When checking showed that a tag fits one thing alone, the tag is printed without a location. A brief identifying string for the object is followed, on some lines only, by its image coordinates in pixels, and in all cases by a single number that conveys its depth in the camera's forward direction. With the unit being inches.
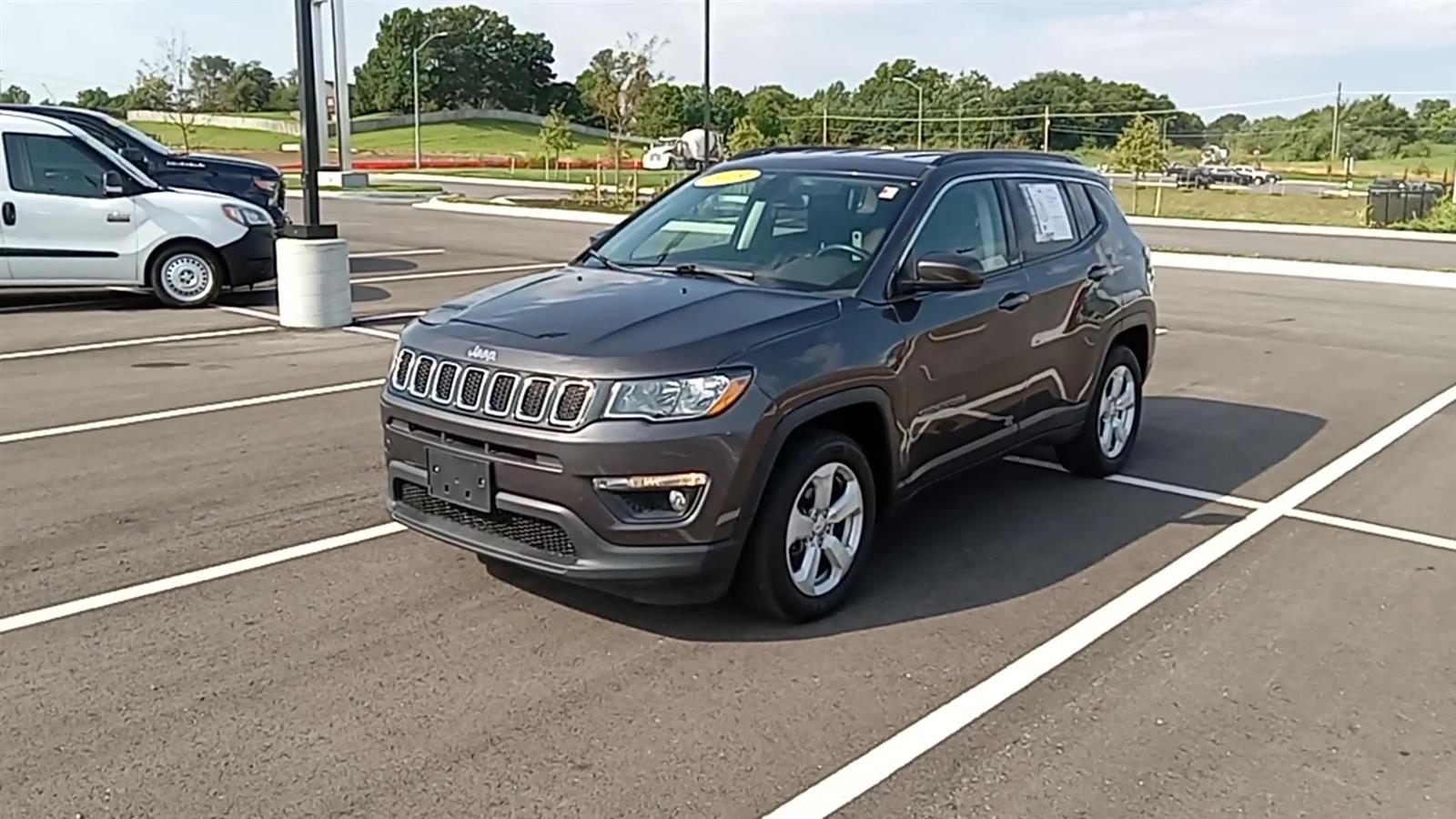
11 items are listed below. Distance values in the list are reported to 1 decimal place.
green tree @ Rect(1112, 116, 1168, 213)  1704.0
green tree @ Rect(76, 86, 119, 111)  3786.9
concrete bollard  458.0
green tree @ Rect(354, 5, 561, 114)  4552.2
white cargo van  483.5
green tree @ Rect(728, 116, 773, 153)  1609.5
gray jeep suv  169.0
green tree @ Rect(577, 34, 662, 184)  1408.7
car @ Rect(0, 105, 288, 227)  619.2
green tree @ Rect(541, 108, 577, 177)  1982.0
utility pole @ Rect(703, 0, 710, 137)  1198.3
